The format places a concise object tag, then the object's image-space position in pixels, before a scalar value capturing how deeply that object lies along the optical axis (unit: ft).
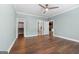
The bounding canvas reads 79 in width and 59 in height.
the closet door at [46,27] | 12.53
